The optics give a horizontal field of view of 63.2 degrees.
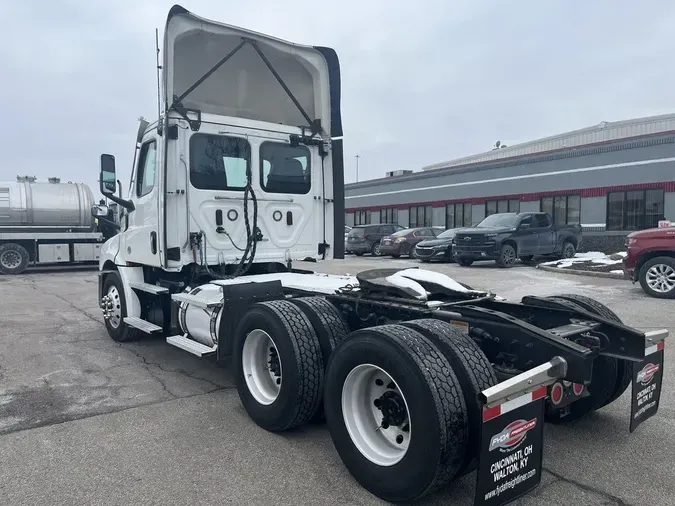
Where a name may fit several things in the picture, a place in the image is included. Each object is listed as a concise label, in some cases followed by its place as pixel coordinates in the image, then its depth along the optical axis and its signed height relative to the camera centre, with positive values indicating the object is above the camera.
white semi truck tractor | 2.85 -0.66
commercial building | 22.19 +1.63
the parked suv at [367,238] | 25.00 -0.74
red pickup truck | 10.02 -0.76
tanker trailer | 17.80 -0.04
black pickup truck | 17.55 -0.62
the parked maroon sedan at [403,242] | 23.20 -0.86
